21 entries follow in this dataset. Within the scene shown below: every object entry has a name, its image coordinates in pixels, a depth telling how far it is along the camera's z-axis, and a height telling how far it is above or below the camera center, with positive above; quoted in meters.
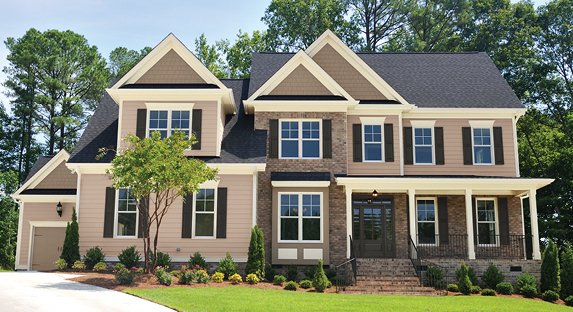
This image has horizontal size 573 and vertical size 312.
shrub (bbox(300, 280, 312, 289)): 17.66 -1.80
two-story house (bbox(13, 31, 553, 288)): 19.81 +2.47
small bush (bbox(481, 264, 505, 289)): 18.47 -1.59
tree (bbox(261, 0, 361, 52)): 40.41 +16.03
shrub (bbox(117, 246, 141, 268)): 18.83 -1.04
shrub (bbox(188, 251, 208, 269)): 18.83 -1.13
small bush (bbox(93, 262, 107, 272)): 18.42 -1.35
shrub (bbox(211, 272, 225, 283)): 17.33 -1.58
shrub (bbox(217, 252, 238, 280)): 18.20 -1.29
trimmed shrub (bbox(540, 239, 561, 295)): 17.95 -1.32
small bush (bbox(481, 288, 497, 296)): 17.56 -2.01
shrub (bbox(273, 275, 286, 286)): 18.20 -1.72
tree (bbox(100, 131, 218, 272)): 16.11 +1.89
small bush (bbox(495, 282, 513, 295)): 17.88 -1.93
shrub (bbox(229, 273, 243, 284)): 17.50 -1.64
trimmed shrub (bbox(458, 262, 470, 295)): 17.39 -1.68
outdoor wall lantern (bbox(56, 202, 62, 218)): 22.45 +0.88
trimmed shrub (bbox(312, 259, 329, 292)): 17.08 -1.63
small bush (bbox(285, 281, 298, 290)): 17.34 -1.84
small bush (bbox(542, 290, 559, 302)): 17.41 -2.11
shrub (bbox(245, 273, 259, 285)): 17.48 -1.63
